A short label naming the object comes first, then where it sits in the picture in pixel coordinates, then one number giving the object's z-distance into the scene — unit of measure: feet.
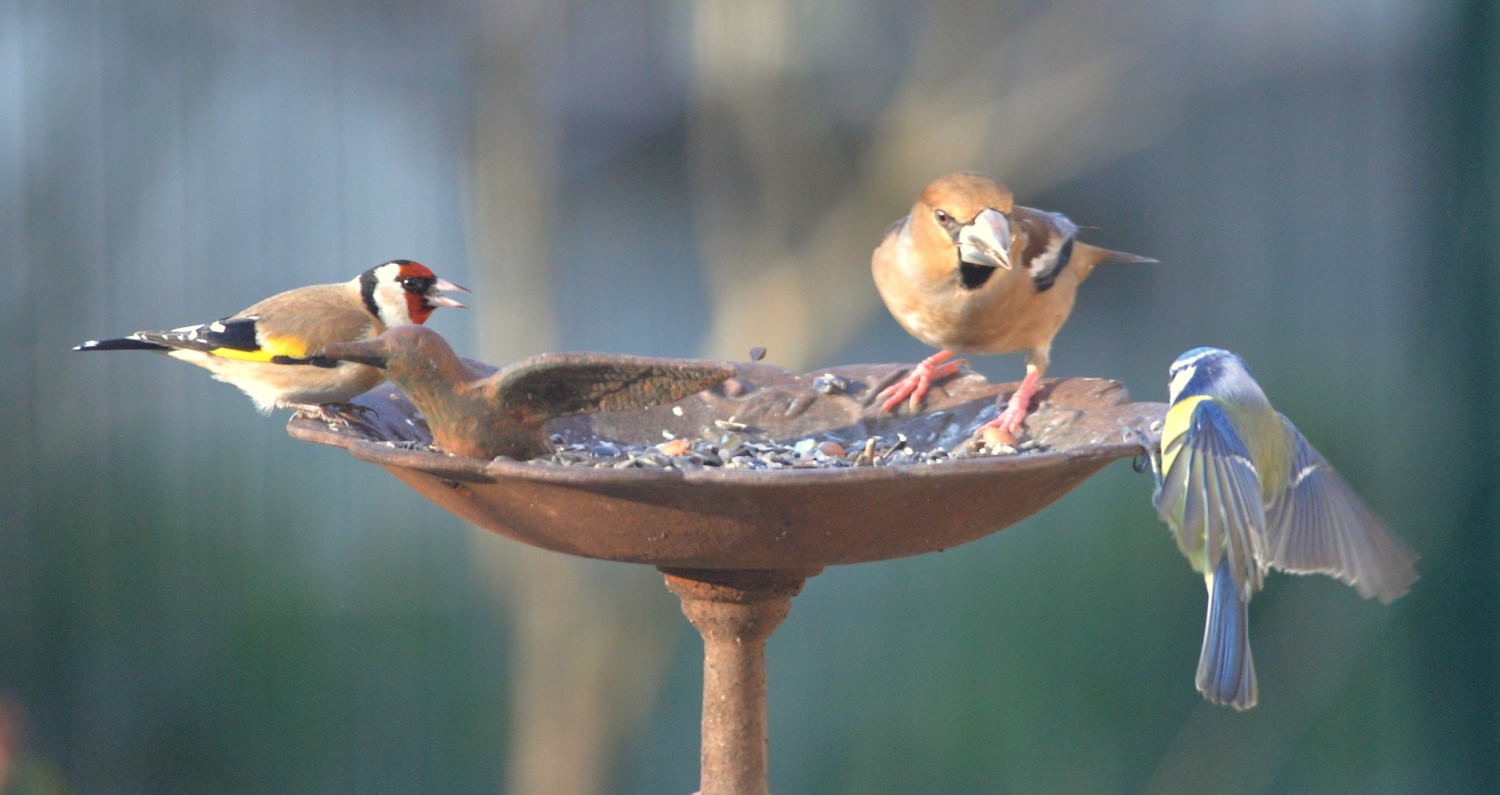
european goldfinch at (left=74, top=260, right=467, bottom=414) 17.16
